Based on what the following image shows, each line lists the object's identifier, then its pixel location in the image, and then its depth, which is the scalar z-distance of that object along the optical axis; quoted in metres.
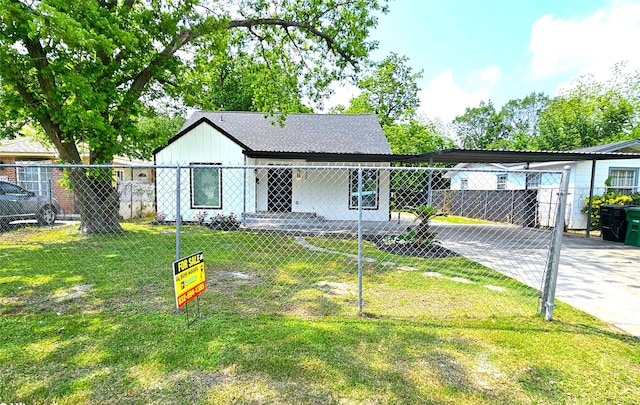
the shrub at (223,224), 10.52
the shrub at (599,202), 11.12
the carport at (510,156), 8.73
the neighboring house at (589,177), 12.37
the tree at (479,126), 47.47
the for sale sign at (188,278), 3.00
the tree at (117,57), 6.04
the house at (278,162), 11.52
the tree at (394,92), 29.19
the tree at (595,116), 22.70
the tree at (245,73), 10.05
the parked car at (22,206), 9.21
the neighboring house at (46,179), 12.71
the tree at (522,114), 48.78
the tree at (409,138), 25.00
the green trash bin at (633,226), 8.99
